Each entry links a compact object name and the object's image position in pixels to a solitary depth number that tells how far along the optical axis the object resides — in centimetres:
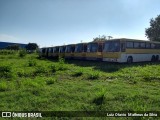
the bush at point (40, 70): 930
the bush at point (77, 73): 830
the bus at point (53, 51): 2570
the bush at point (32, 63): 1306
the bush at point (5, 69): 928
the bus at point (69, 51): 2052
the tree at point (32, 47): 5999
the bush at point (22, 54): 2936
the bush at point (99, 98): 436
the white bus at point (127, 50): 1256
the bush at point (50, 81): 647
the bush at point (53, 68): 967
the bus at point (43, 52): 3130
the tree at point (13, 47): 5956
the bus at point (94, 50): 1516
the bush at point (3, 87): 564
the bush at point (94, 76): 747
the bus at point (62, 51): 2319
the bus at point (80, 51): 1789
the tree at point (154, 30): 3154
